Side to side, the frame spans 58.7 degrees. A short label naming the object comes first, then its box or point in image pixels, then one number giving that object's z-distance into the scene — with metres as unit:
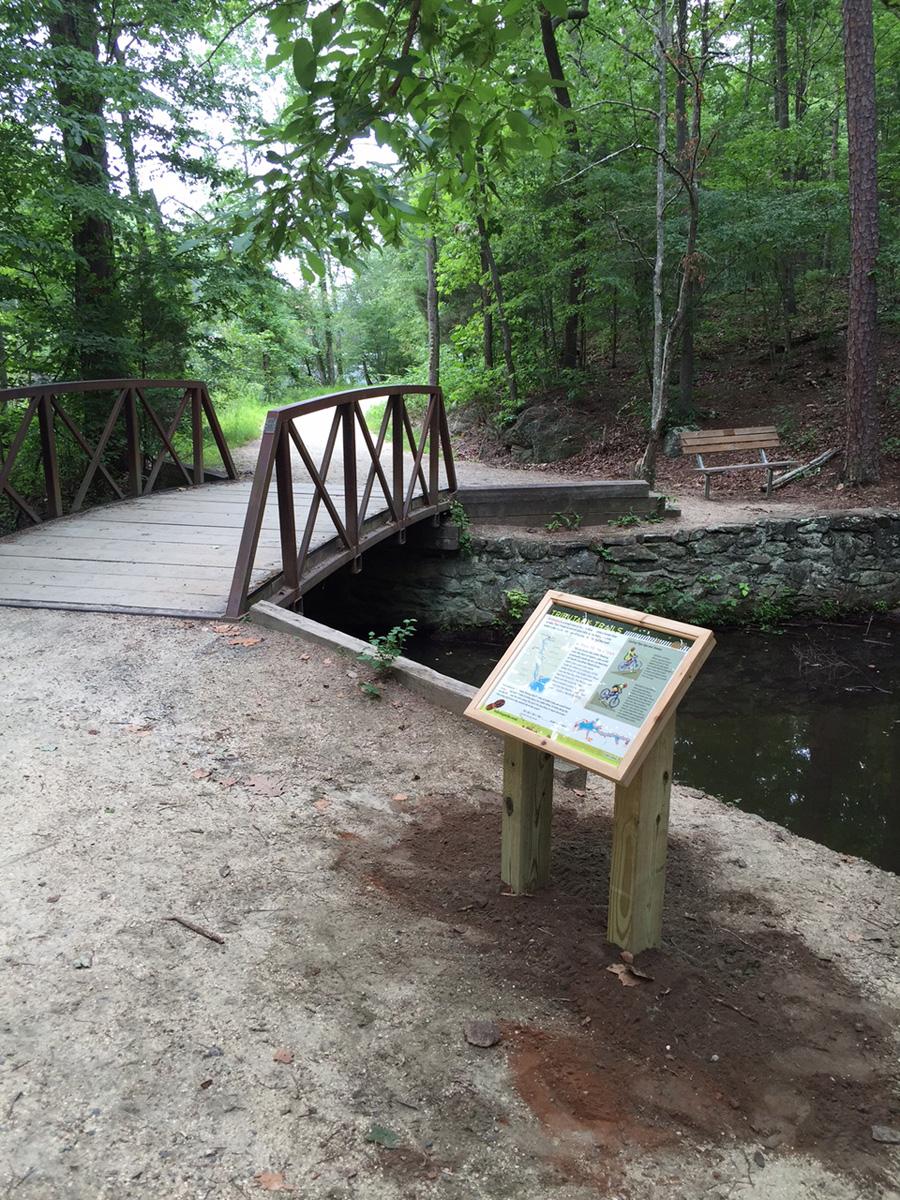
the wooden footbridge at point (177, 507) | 5.41
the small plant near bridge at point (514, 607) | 8.96
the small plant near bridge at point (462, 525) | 8.95
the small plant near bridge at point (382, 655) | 4.59
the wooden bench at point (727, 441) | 10.61
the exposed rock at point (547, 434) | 13.39
